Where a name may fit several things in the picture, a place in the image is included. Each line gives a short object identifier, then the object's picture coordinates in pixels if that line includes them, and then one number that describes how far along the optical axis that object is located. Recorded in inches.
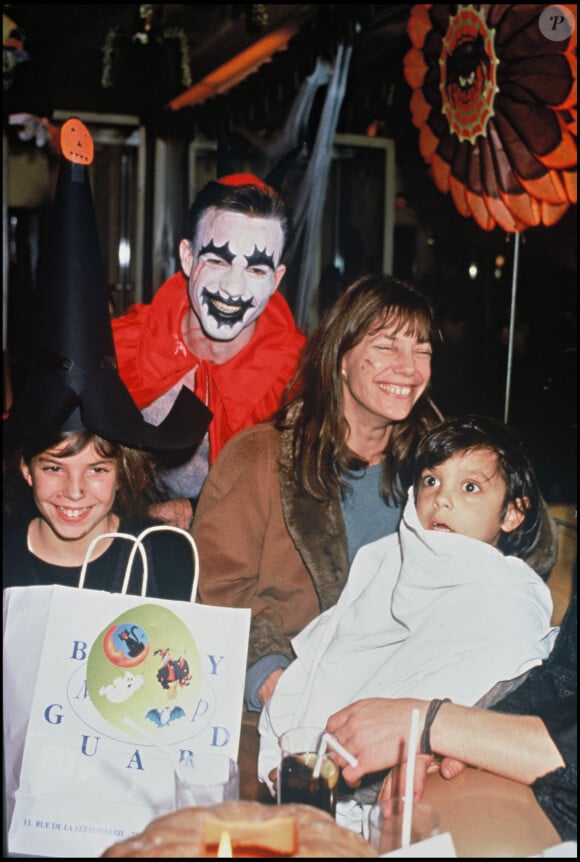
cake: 40.3
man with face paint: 70.9
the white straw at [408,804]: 45.7
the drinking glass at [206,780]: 48.8
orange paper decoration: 62.4
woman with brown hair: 66.6
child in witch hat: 64.1
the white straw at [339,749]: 50.5
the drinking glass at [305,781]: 52.4
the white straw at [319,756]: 51.3
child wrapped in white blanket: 58.8
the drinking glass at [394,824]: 47.2
